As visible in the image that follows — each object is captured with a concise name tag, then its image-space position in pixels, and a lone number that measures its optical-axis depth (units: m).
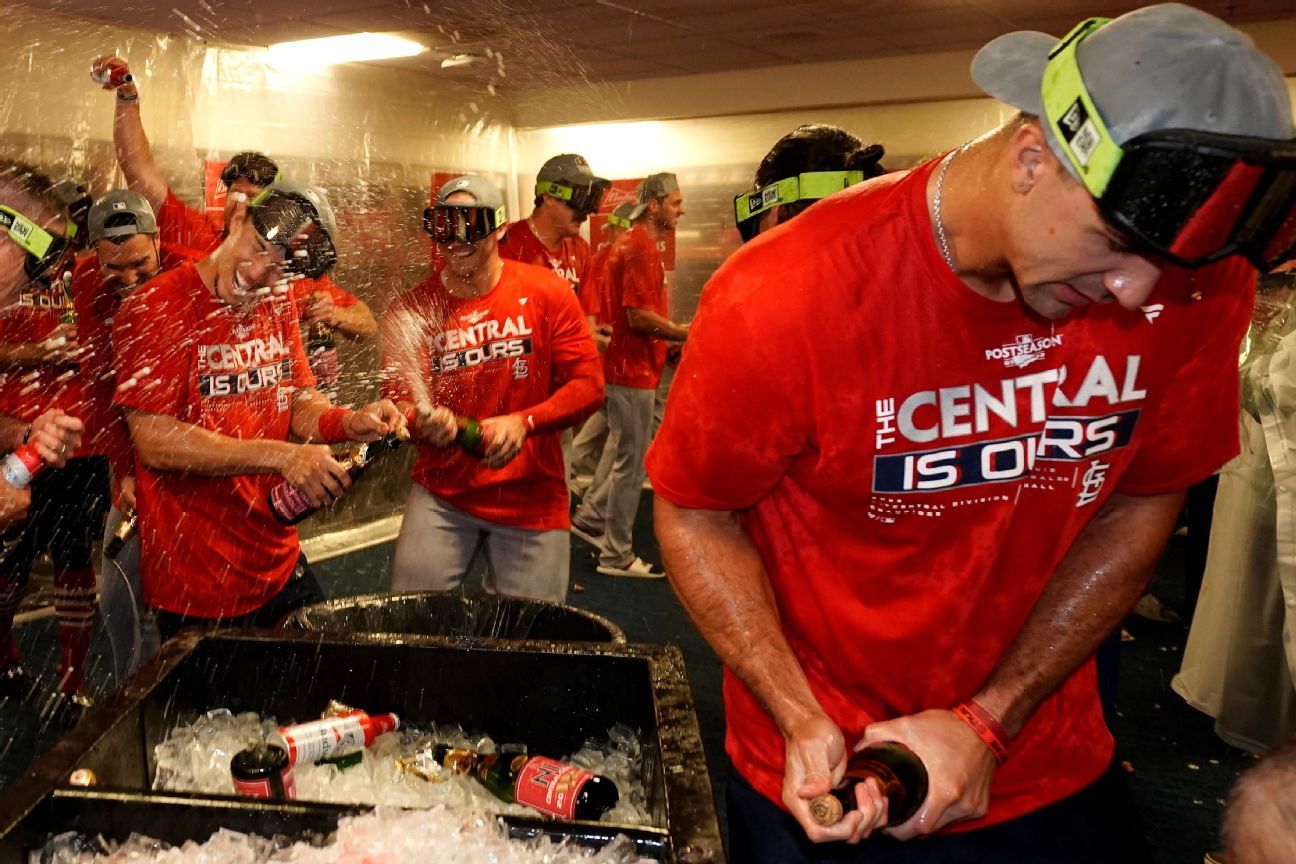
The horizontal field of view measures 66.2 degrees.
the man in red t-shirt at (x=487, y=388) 3.32
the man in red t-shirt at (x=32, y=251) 2.31
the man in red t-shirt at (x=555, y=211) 4.57
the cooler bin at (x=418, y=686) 1.75
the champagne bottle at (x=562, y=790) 1.59
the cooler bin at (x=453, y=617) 2.24
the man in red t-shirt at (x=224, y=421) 2.57
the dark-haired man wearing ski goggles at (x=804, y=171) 2.35
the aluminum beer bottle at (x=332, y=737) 1.71
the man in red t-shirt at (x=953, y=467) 1.24
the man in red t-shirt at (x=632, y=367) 5.91
